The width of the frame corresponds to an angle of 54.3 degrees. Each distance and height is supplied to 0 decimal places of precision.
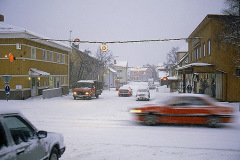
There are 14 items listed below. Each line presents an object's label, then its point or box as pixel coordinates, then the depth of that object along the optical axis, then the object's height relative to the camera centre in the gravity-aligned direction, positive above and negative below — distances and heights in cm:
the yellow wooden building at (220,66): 2312 +180
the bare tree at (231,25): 1919 +514
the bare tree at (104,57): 6212 +704
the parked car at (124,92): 3547 -129
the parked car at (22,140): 369 -102
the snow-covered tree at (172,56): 7631 +916
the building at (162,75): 8864 +360
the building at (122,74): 11450 +468
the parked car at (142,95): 2798 -138
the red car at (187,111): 1056 -128
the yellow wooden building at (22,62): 2600 +251
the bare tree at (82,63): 5013 +439
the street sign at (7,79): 2134 +39
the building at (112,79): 8306 +168
